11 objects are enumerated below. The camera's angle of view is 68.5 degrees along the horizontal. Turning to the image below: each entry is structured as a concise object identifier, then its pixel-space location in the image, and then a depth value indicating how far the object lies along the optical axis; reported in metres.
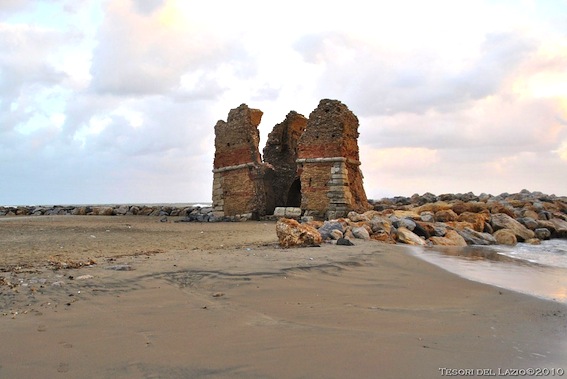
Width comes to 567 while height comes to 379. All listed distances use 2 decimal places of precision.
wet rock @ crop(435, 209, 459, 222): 12.60
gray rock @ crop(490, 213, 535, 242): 11.30
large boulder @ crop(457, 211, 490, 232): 11.44
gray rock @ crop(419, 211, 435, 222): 11.50
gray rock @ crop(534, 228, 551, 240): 11.94
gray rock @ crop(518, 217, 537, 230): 12.61
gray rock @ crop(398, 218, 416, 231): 9.76
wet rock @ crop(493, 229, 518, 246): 10.40
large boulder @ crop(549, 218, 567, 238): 12.63
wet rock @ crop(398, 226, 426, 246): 8.86
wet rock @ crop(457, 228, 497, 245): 10.00
